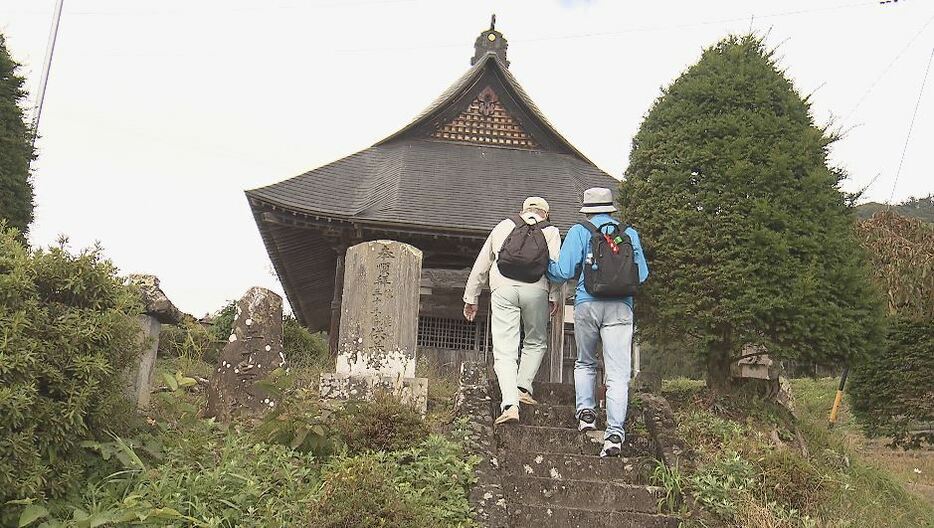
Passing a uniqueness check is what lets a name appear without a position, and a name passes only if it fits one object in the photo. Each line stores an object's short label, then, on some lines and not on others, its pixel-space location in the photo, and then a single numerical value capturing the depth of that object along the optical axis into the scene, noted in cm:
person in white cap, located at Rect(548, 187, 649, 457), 581
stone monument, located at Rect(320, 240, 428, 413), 720
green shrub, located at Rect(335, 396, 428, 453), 553
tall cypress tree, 643
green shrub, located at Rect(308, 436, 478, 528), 424
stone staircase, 502
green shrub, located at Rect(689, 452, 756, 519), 502
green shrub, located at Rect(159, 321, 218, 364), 1228
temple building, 1180
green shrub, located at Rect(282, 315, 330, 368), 1377
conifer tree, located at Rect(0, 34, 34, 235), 1030
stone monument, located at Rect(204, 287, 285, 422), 737
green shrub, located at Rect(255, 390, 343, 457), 542
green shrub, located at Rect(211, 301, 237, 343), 1578
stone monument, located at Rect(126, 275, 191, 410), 631
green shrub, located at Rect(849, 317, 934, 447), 1381
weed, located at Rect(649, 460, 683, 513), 522
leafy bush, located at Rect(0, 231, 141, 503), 432
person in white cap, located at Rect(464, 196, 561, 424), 616
